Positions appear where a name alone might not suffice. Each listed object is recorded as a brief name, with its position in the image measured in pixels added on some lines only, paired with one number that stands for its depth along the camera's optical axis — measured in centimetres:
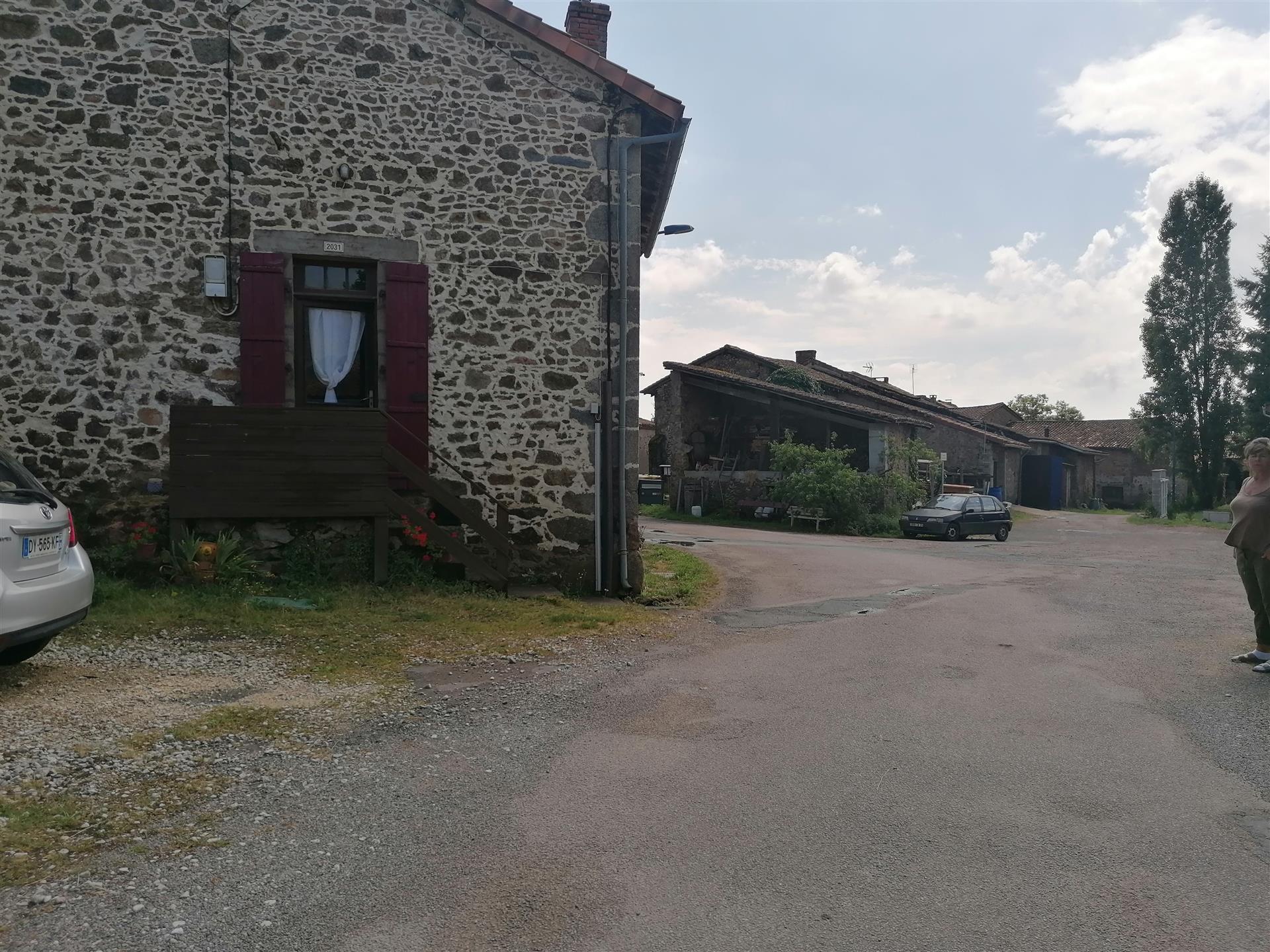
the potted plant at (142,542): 916
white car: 504
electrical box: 959
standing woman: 688
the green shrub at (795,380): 3356
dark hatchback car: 2444
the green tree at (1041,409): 9212
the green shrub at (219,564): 902
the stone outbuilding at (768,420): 2856
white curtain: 1005
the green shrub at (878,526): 2611
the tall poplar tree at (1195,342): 3703
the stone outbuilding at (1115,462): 5388
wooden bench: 2650
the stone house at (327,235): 941
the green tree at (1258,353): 3547
